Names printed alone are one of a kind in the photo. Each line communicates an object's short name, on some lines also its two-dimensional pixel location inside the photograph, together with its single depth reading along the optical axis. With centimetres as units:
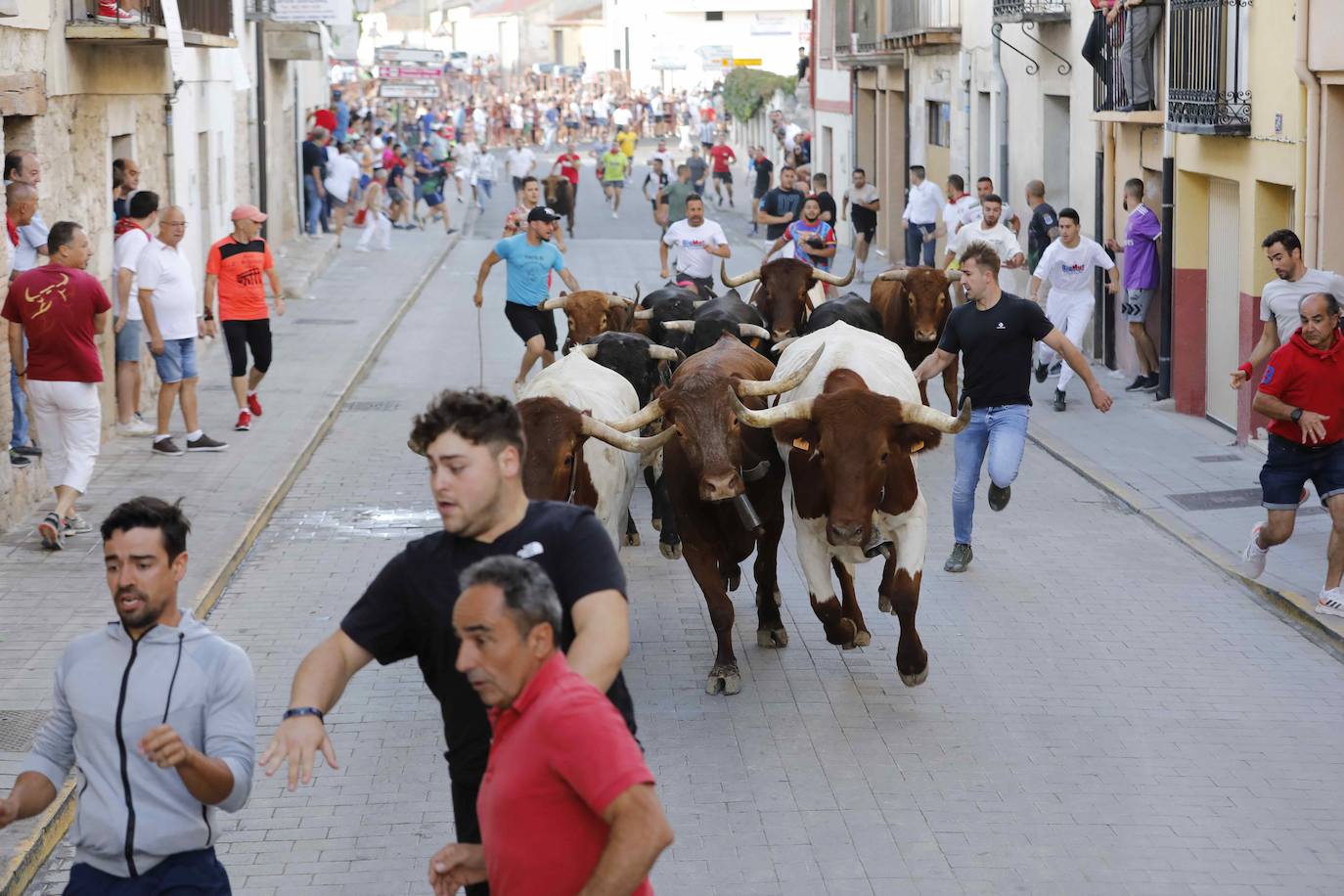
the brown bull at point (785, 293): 1428
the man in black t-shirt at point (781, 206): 2562
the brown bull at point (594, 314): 1351
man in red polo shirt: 370
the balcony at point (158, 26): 1477
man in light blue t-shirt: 1658
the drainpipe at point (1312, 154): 1359
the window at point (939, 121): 3044
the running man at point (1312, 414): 977
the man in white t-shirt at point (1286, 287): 1120
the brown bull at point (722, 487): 869
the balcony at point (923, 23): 2877
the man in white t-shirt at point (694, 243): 1841
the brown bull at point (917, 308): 1502
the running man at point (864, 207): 3014
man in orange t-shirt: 1545
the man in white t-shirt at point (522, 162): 4325
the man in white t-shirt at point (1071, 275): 1775
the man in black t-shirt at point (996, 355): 1101
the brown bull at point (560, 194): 3750
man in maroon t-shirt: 1142
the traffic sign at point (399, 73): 5004
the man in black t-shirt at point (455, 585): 452
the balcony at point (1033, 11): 2212
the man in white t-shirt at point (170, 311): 1441
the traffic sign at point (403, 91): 4519
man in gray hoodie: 472
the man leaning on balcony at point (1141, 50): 1866
